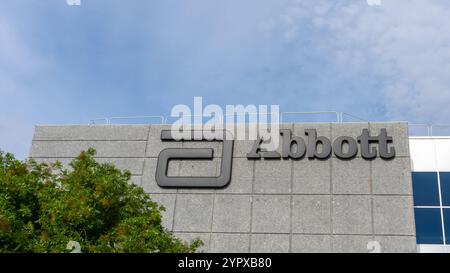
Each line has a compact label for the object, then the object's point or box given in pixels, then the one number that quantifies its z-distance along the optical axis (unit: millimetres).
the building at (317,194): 19781
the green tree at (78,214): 14086
